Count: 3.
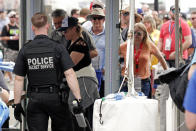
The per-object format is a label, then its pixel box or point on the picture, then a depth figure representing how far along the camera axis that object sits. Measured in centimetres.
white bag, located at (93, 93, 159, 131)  1032
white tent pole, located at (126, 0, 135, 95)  1100
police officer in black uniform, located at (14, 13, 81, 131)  1148
